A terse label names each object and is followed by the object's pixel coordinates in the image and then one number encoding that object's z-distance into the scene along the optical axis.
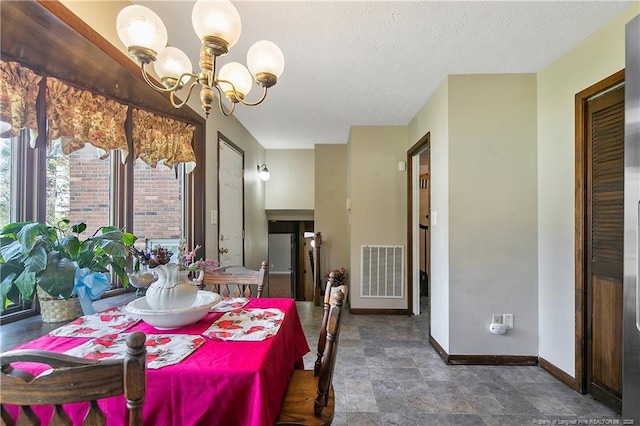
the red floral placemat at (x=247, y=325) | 1.18
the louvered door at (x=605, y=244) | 1.81
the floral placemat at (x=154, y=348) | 0.96
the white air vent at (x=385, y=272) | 3.79
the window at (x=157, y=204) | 2.25
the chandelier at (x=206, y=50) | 1.13
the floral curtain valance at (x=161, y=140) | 2.08
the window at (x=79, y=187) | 1.63
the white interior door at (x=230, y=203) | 3.17
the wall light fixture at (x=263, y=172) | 4.81
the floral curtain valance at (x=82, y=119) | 1.50
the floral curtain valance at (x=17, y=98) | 1.25
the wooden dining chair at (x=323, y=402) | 1.12
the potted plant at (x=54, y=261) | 1.14
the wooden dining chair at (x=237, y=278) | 1.97
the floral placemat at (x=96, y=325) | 1.18
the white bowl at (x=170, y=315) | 1.19
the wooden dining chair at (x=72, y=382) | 0.59
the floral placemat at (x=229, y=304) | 1.54
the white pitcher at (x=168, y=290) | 1.27
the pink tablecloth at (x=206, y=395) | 0.87
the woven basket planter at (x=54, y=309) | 1.34
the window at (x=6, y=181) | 1.40
